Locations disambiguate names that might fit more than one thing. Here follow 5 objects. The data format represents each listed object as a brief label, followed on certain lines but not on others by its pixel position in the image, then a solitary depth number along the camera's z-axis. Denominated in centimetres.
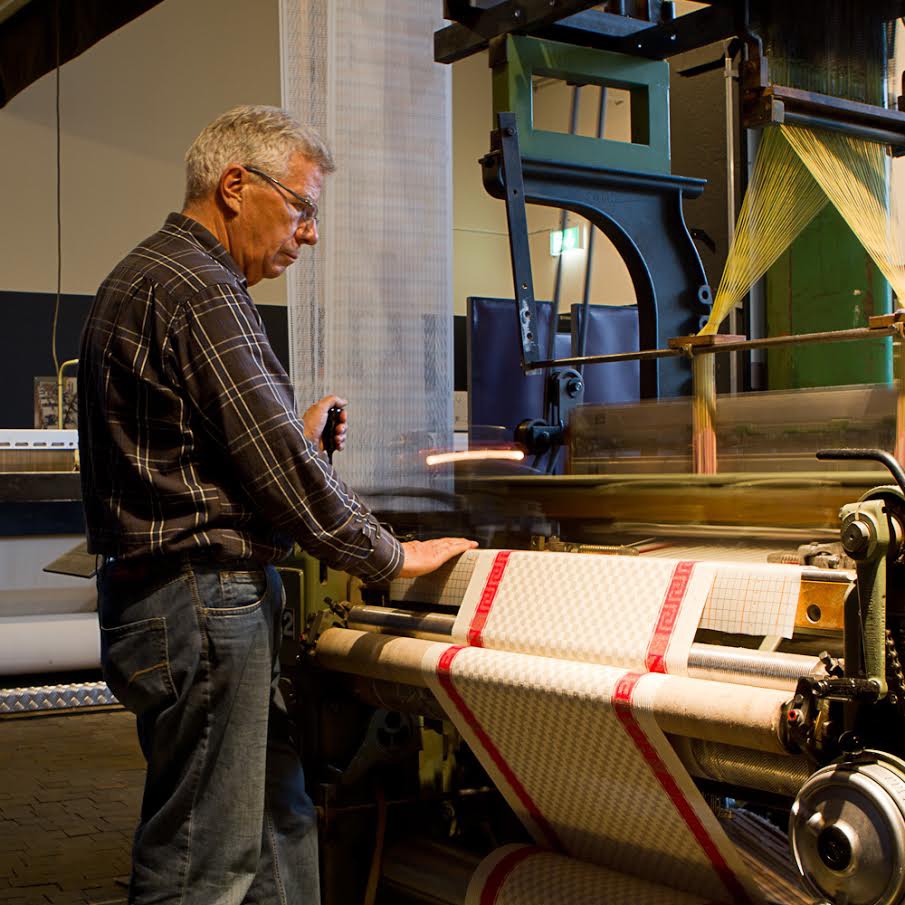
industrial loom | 125
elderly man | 162
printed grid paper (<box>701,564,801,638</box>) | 142
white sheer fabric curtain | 242
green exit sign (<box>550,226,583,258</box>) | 835
